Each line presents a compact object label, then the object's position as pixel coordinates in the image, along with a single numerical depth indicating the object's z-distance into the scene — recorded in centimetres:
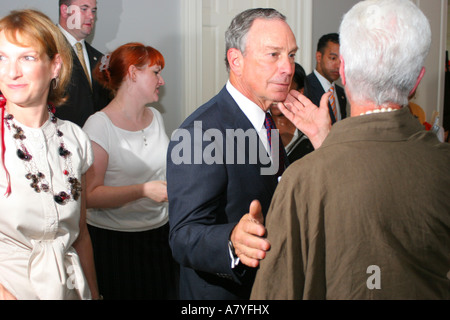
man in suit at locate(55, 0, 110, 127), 267
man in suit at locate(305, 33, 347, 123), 404
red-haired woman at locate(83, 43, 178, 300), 213
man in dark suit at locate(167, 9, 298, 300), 121
